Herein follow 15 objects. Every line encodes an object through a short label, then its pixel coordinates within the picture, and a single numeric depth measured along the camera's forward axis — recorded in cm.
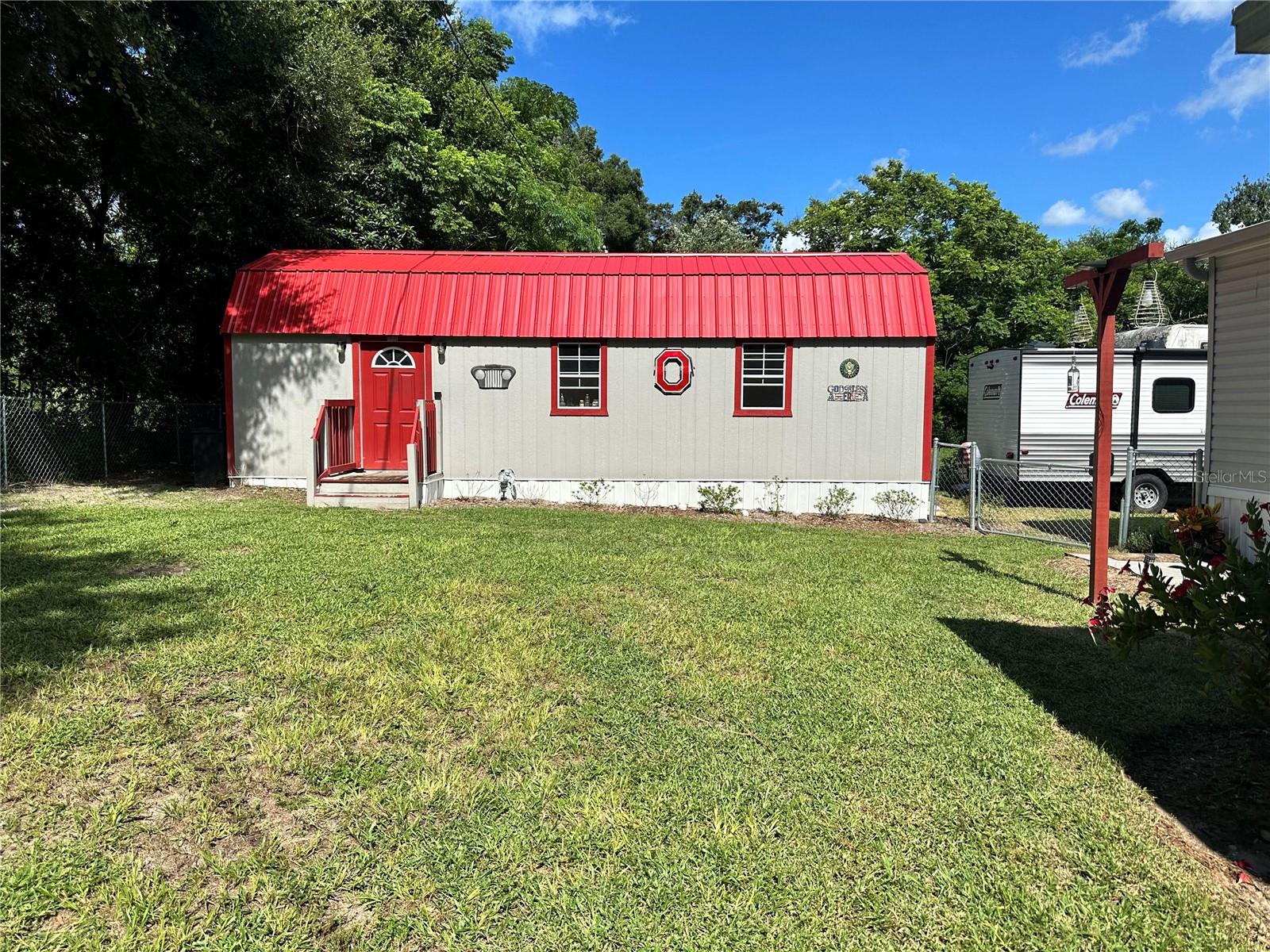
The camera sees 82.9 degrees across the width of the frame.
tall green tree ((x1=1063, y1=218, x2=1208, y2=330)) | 2644
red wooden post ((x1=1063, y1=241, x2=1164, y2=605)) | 546
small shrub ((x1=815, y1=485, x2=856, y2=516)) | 1093
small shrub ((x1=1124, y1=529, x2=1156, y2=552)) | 838
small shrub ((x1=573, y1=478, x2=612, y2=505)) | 1105
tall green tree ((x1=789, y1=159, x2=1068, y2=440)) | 2095
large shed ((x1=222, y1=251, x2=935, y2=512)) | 1082
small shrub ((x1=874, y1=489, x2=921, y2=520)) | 1088
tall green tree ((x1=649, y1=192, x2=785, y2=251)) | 4641
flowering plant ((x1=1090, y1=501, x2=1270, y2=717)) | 278
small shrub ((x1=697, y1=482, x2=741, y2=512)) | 1095
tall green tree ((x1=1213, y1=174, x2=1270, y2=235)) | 3662
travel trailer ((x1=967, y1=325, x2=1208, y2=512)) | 1177
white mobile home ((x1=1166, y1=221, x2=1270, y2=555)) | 689
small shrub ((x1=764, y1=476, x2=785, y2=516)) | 1101
